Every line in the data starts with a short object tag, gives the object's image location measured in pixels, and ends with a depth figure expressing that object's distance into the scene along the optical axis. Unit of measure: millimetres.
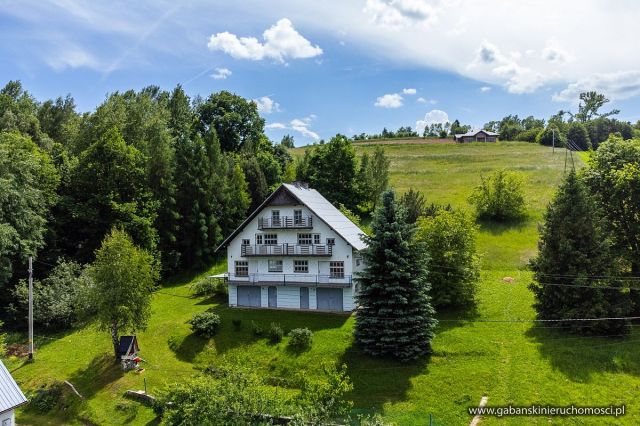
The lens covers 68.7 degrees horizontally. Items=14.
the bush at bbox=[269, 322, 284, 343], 34500
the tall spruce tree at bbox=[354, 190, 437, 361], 30672
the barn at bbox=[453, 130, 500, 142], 120469
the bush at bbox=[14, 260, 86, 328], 39875
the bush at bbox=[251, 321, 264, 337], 35478
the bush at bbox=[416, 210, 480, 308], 37438
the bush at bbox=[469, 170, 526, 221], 57562
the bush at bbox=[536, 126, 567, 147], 105375
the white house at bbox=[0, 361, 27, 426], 23911
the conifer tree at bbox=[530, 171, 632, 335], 31078
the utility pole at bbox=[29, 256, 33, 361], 35656
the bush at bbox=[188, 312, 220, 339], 35781
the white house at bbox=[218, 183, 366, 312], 39219
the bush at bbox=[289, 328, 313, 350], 33062
